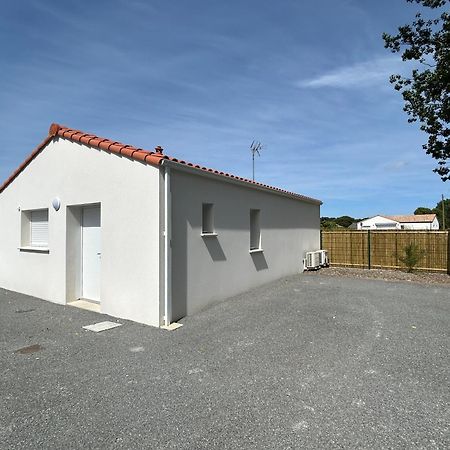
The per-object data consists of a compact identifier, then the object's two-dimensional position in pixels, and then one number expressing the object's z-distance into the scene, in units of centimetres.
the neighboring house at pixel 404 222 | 5064
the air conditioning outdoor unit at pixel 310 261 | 1380
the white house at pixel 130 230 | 644
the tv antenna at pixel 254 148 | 1767
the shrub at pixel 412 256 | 1348
